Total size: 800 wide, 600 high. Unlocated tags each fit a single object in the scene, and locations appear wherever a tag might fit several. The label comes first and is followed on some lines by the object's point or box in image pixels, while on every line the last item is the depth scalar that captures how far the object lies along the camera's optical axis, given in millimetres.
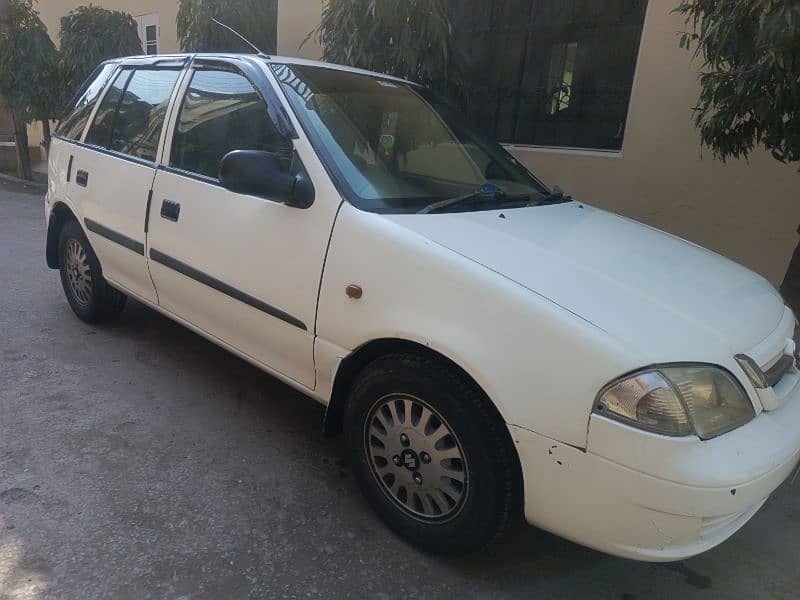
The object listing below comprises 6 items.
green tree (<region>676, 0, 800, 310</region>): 2904
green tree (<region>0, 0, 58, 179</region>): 10289
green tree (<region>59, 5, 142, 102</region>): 9398
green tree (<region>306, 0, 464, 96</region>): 4793
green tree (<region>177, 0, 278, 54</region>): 7426
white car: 1860
